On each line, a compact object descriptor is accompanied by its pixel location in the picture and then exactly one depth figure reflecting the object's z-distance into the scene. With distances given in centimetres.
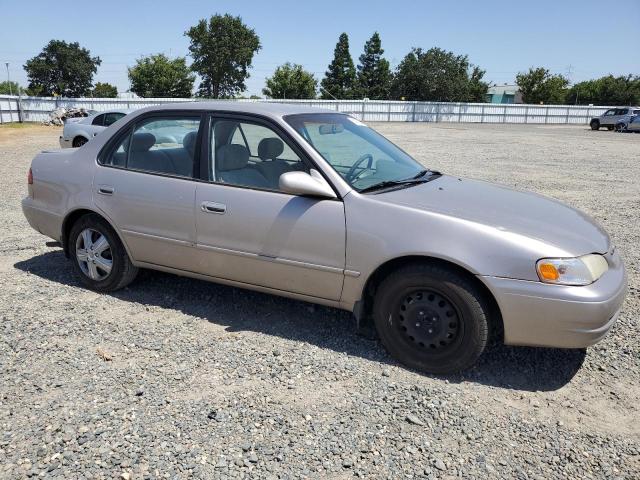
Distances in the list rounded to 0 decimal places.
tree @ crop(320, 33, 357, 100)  8769
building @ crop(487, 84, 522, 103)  9162
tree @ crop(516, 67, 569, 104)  7150
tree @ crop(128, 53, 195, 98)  6438
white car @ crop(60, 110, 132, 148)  1589
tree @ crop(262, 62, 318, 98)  7100
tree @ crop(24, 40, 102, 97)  6669
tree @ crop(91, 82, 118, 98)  8143
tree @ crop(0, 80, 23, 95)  11192
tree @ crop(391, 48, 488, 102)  7100
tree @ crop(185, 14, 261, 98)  6569
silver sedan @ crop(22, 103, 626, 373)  313
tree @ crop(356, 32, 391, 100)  8844
